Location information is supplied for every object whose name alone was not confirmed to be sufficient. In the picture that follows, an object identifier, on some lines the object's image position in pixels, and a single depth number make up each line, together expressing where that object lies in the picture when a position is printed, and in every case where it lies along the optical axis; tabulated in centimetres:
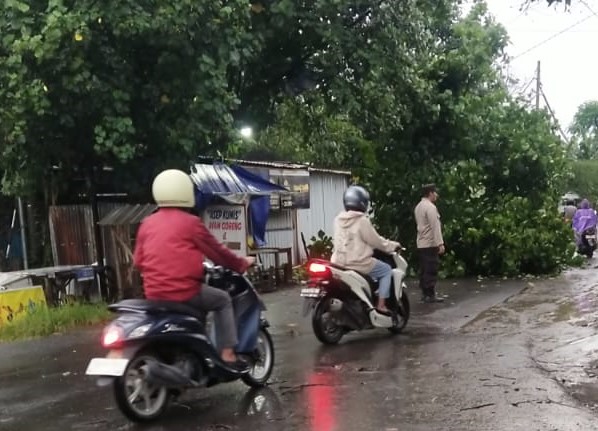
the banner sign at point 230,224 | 1539
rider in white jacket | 927
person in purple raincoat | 2077
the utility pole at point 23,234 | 1506
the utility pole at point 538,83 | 4104
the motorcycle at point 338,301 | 908
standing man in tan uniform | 1228
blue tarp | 1504
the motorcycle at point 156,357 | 591
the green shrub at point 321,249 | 1778
